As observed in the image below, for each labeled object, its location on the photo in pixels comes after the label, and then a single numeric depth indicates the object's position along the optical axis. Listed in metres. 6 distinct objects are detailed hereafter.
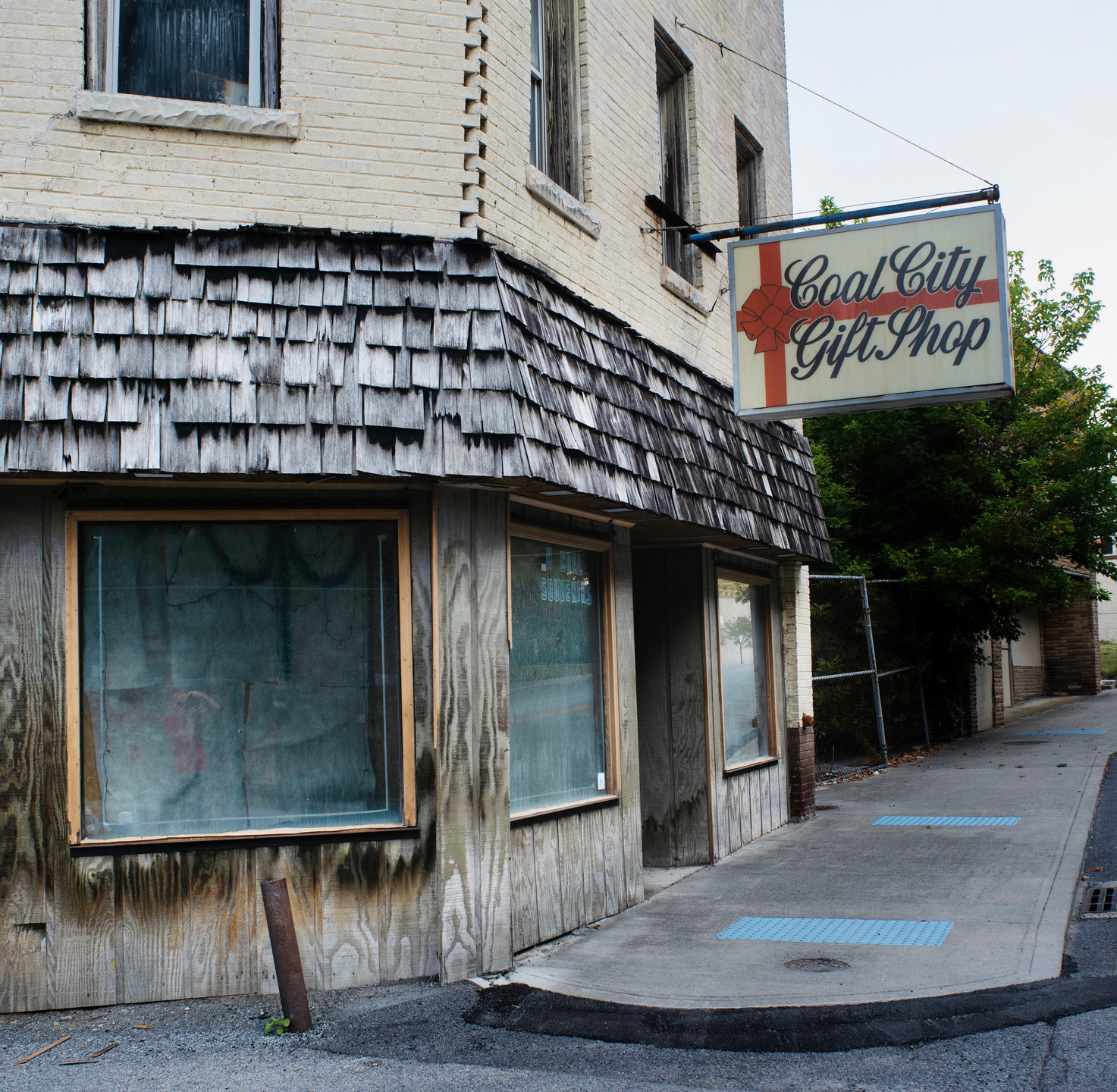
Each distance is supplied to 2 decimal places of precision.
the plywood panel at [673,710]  8.45
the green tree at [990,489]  15.40
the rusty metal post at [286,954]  4.79
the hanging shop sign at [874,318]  6.82
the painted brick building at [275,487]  5.16
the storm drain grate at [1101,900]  6.43
